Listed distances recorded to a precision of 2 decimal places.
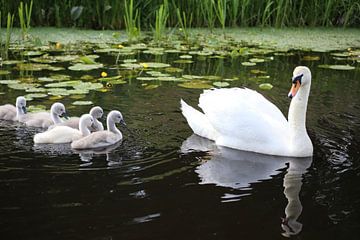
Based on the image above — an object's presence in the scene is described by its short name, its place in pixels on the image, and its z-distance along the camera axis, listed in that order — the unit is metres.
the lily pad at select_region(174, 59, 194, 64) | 8.85
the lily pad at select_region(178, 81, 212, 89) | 7.39
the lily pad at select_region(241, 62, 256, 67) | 8.84
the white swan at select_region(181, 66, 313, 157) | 5.32
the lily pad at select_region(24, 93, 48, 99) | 6.74
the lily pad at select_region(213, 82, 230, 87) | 7.46
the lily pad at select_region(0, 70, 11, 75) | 7.80
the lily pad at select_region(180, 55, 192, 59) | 9.18
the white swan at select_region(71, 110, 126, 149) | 5.29
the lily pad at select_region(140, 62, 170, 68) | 8.48
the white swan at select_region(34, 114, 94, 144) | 5.36
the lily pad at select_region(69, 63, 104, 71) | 8.08
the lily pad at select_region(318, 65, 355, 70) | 8.90
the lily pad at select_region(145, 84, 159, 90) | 7.30
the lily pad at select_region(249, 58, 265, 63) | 9.12
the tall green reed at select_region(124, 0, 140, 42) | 9.92
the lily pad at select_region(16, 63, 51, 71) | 8.13
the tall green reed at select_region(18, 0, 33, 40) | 9.09
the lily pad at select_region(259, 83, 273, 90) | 7.47
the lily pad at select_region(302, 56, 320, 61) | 9.76
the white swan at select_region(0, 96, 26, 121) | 5.96
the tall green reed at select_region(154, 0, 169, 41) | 9.89
